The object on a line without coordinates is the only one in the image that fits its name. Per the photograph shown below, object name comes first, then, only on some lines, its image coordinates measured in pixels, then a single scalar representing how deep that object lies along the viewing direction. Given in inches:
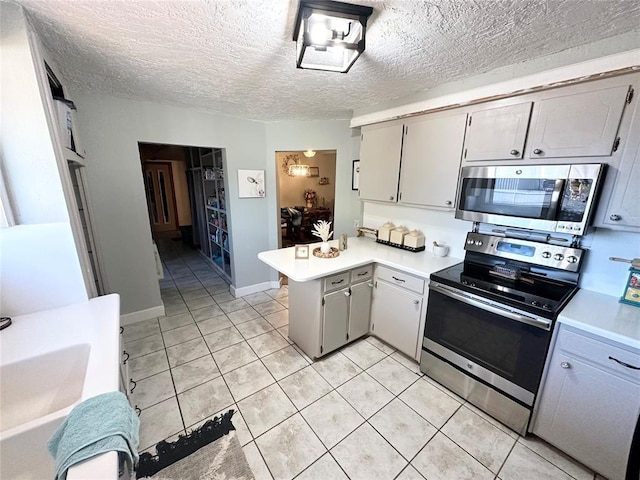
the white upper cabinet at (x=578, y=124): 54.3
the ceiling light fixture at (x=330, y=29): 43.5
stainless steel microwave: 57.8
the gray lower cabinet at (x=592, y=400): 49.4
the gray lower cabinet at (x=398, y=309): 83.5
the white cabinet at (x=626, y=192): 52.7
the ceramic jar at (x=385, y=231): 107.8
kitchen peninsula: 82.0
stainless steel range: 59.7
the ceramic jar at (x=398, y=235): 103.0
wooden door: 271.6
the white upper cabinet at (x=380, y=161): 96.0
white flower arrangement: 95.9
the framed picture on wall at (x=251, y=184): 127.9
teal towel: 26.1
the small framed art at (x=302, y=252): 87.6
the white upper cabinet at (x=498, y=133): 66.7
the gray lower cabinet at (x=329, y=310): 84.0
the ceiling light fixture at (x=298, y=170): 280.1
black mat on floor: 56.9
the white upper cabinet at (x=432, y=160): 80.2
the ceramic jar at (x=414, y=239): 99.3
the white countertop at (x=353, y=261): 77.3
